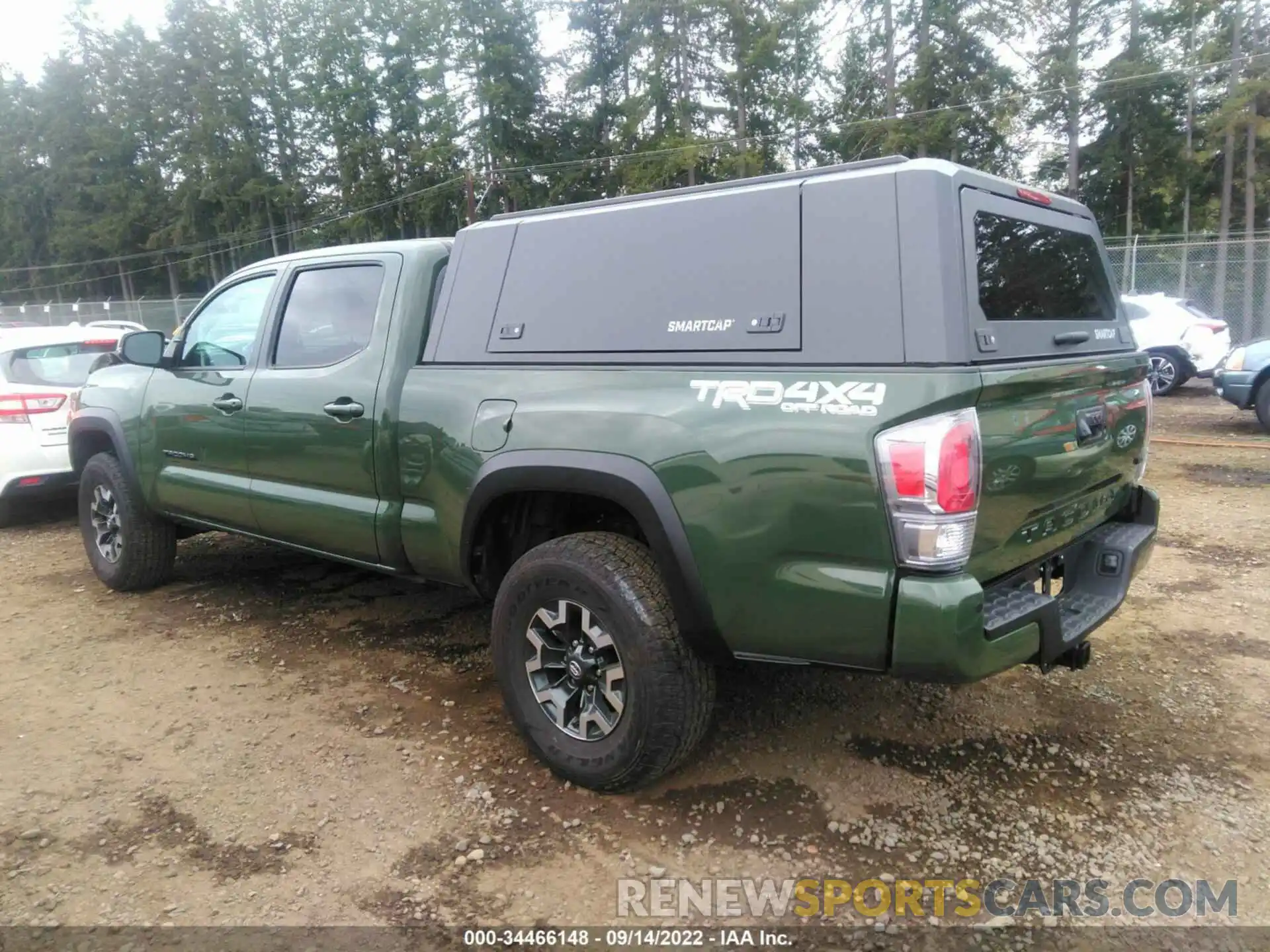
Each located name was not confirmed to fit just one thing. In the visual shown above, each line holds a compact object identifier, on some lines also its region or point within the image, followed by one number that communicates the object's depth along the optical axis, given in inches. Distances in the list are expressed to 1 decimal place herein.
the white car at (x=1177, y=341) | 507.5
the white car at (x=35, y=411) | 252.4
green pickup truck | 89.5
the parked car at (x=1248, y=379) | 356.2
